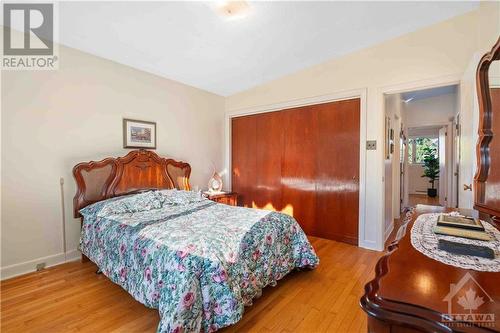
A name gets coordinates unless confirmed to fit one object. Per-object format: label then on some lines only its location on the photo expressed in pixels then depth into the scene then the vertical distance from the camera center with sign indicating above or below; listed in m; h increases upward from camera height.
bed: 1.47 -0.62
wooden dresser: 0.54 -0.33
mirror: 1.24 +0.15
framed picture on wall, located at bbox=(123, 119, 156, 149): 3.16 +0.41
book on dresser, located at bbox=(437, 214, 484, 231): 1.15 -0.29
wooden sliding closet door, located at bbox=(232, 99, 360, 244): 3.31 +0.01
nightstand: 3.73 -0.53
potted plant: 7.56 -0.09
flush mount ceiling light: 2.15 +1.45
